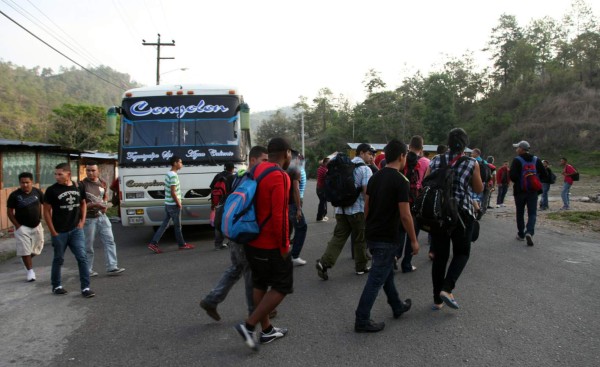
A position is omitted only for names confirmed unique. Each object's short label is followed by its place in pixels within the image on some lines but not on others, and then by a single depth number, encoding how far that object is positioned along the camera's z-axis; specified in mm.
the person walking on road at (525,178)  7641
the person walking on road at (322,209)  9469
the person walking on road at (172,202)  7875
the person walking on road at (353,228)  5785
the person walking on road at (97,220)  6402
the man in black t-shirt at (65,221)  5441
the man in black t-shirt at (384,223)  3889
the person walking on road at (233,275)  4074
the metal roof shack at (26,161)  12188
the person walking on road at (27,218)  6321
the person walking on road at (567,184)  13695
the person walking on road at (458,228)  4406
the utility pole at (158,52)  27594
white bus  8398
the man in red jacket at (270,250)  3508
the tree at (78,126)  35750
